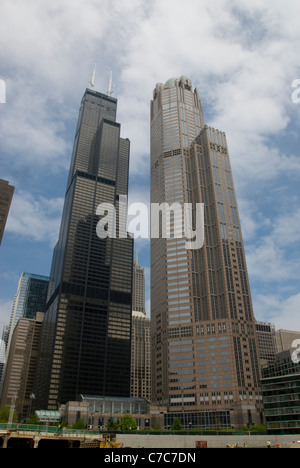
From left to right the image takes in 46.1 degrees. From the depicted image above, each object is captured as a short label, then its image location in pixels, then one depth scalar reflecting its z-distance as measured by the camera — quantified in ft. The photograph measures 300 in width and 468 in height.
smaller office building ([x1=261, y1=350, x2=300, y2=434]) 377.93
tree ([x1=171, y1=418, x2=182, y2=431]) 467.60
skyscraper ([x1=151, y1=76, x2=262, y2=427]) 535.60
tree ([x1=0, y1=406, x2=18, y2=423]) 535.47
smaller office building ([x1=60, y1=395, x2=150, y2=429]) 612.70
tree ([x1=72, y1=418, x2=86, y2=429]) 483.92
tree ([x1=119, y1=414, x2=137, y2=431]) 400.06
